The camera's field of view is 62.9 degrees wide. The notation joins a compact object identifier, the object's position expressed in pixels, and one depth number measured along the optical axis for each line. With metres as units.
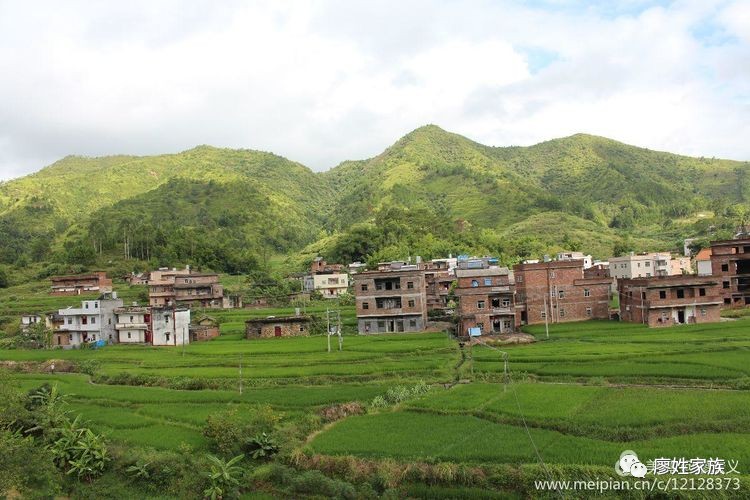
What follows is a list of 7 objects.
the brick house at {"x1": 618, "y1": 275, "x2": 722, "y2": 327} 50.06
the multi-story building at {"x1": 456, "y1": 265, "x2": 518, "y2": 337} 51.81
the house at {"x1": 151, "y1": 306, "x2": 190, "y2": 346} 57.91
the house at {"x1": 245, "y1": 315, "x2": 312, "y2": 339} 58.00
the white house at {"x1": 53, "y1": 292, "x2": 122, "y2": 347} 58.78
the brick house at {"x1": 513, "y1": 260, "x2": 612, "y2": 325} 56.72
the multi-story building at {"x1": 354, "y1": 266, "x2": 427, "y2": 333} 57.09
